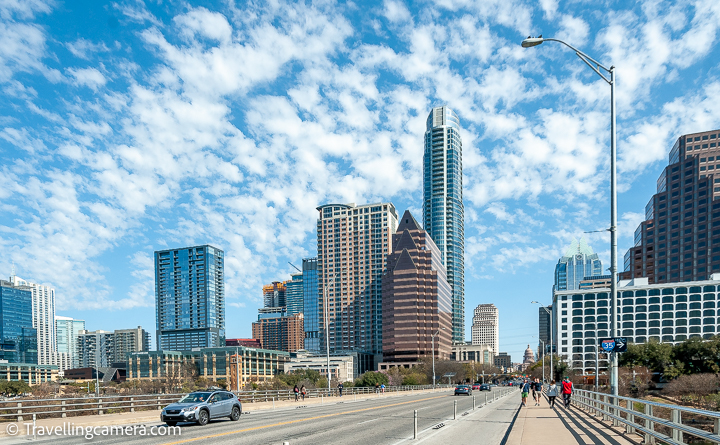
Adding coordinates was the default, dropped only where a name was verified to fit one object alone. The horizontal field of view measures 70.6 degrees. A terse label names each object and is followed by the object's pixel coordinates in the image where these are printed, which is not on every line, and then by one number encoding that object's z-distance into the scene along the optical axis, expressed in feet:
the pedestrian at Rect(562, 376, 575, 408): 101.36
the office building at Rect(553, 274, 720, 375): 467.52
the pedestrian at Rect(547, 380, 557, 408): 98.73
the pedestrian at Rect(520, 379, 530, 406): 110.01
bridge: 48.44
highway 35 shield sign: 54.54
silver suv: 66.69
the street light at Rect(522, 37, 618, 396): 57.74
